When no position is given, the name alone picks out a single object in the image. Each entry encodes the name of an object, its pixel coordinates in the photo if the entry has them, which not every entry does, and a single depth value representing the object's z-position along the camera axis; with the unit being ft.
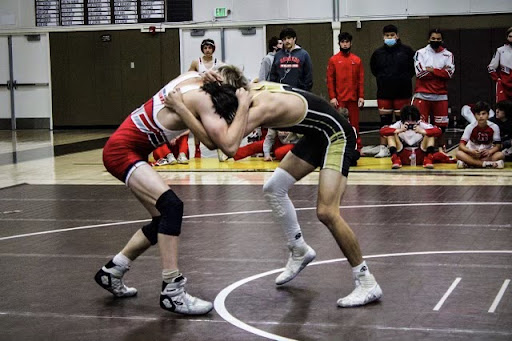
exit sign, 70.23
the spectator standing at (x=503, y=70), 45.66
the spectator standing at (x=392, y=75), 45.70
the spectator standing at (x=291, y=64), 43.43
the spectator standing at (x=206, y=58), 45.34
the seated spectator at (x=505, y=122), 41.96
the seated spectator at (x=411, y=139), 41.34
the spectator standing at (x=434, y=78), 44.52
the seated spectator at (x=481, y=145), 40.42
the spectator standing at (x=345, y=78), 45.83
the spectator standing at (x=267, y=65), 45.85
